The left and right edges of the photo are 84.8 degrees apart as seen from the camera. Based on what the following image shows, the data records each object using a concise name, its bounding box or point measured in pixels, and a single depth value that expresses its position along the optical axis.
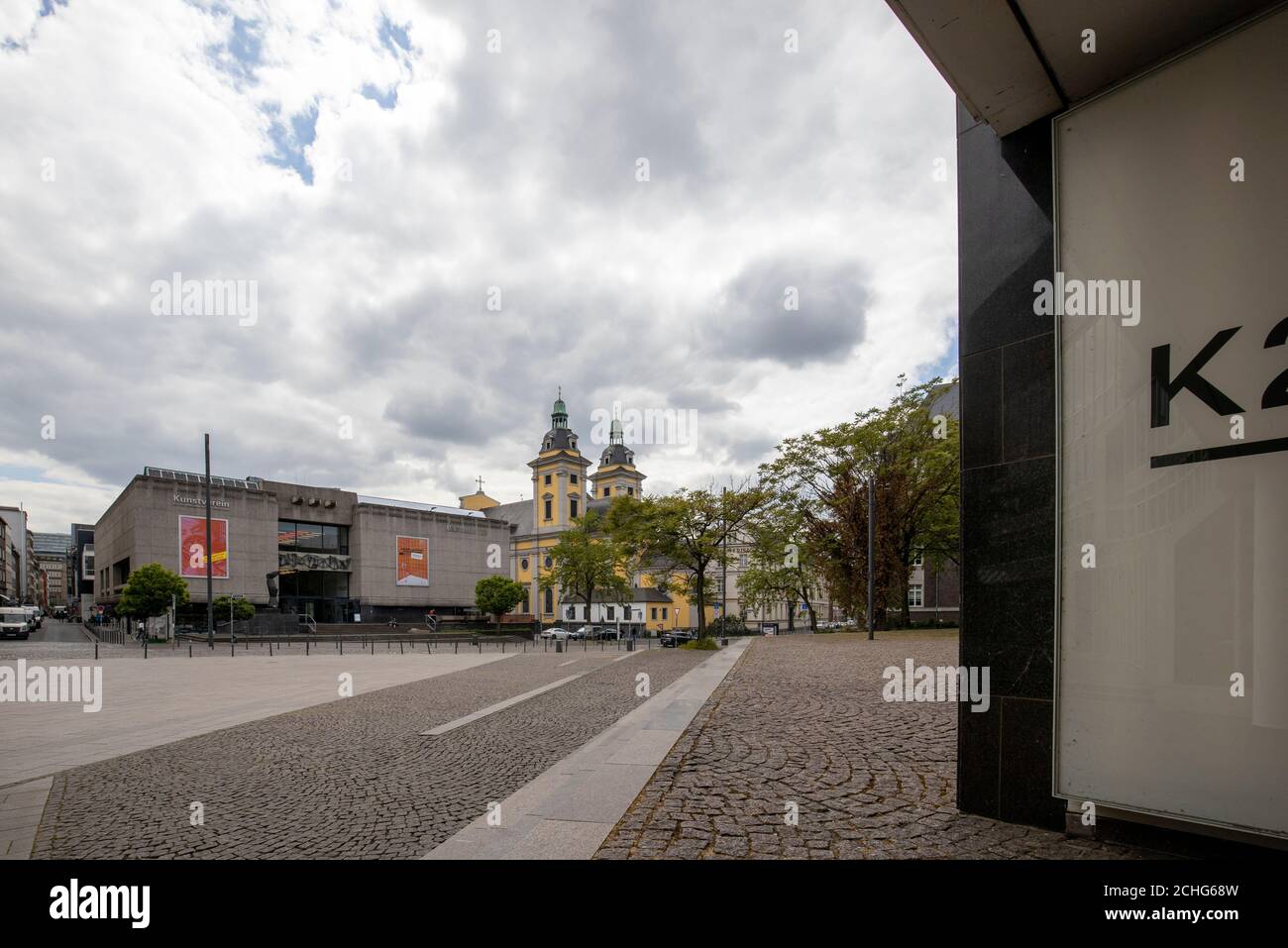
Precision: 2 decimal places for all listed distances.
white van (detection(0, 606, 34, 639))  42.38
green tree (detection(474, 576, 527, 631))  61.97
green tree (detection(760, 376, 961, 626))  34.31
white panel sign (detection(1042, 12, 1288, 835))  3.78
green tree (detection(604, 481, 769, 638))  31.45
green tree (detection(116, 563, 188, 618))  42.97
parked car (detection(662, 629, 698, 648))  49.87
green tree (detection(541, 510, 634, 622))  64.44
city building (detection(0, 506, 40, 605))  148.12
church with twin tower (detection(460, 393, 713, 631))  84.12
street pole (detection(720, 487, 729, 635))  31.74
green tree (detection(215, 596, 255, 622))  52.42
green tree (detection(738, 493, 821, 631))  33.44
